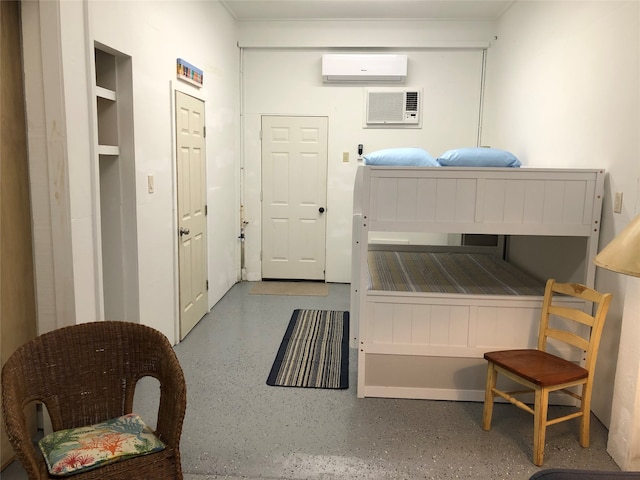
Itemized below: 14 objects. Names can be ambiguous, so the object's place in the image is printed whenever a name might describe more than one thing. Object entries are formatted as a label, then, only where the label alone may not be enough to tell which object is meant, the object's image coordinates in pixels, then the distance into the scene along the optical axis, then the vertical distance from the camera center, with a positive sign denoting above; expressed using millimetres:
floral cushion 1661 -999
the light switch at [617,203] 2605 -142
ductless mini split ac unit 5383 +1145
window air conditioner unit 5504 +736
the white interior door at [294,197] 5688 -324
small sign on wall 3770 +753
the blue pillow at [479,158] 3033 +93
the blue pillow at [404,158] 3186 +88
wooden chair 2391 -976
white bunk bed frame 2752 -557
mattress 3064 -724
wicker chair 1726 -839
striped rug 3305 -1400
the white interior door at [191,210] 3895 -368
